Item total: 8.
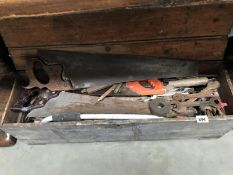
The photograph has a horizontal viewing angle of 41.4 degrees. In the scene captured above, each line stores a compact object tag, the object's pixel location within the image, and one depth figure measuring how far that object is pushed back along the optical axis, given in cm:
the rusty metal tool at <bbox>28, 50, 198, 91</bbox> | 111
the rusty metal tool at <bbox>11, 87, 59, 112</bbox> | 118
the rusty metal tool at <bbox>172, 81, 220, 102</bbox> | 114
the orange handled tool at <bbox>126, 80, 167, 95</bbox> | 117
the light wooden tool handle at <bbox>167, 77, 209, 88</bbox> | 116
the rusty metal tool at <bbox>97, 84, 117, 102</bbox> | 117
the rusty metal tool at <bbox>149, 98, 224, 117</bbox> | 110
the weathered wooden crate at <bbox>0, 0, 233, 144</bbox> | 95
